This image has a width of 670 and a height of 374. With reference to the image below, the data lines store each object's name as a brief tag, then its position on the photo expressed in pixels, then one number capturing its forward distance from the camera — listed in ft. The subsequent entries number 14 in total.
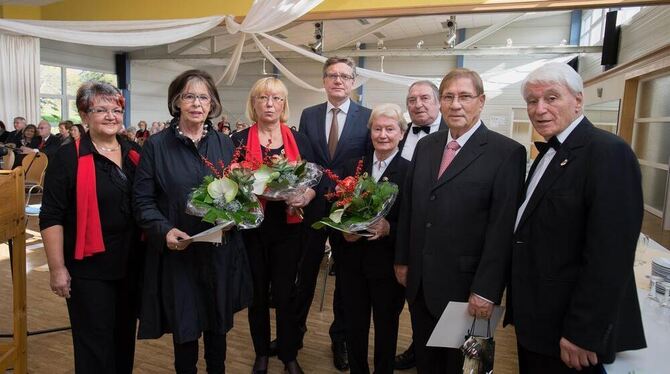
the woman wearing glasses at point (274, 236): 7.94
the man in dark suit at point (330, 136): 8.82
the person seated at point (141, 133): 35.03
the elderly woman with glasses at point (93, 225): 6.34
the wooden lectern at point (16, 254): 7.32
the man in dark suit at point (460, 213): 5.46
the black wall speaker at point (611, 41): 29.45
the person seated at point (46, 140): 29.50
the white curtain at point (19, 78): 31.83
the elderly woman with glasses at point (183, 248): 6.51
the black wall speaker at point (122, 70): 48.03
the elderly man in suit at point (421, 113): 8.89
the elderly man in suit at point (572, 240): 4.38
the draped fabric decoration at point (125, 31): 16.26
